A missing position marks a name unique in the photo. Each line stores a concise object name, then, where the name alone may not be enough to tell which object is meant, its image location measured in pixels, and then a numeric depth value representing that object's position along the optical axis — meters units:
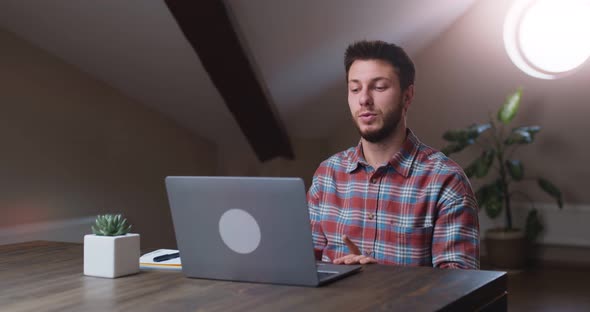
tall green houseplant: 4.75
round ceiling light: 4.80
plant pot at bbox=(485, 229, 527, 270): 4.83
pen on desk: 1.67
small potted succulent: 1.47
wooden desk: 1.19
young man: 1.87
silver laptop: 1.31
